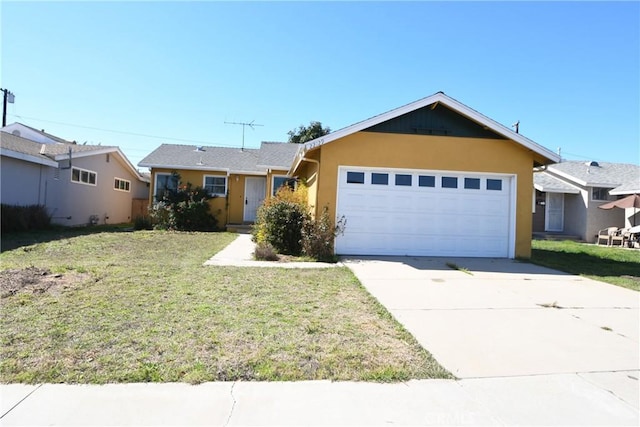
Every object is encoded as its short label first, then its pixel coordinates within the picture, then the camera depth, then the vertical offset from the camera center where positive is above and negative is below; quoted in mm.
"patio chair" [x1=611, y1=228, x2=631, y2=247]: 16047 -448
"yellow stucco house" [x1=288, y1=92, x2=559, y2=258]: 9969 +1075
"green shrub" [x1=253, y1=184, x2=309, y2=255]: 10023 -304
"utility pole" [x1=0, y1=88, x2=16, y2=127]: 28844 +8428
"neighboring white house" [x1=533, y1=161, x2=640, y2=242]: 18047 +1509
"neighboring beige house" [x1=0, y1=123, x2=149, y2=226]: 13883 +1306
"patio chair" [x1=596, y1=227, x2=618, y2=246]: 16719 -333
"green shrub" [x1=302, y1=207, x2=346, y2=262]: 9344 -589
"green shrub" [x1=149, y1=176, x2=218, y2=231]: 16234 -55
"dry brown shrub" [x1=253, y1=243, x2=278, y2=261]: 8914 -1025
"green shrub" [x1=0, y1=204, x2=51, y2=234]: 12469 -534
